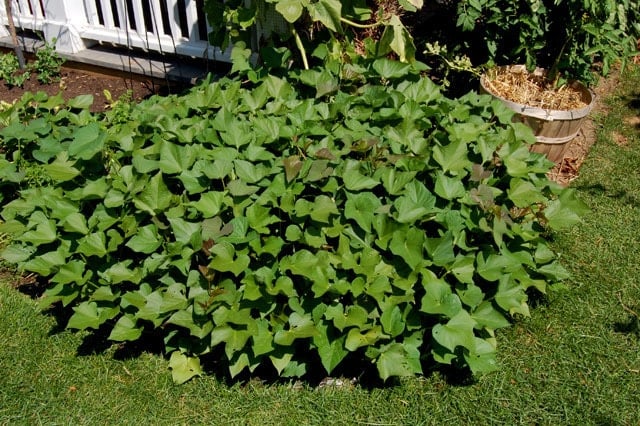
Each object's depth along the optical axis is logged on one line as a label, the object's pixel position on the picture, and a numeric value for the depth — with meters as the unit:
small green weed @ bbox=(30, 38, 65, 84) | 5.26
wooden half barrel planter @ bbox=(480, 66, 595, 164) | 3.76
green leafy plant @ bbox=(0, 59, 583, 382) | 2.35
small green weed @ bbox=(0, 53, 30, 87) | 5.13
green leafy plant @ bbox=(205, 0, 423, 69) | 3.16
